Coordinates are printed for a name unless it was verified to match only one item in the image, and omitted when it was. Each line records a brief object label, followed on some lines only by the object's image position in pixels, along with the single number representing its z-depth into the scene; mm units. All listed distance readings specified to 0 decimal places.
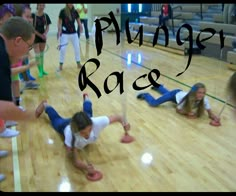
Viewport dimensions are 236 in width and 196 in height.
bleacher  5414
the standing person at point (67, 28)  4614
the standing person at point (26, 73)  3129
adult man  1566
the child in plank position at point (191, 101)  2873
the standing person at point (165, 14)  7552
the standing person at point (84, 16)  7504
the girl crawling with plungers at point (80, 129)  2006
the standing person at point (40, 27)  4109
